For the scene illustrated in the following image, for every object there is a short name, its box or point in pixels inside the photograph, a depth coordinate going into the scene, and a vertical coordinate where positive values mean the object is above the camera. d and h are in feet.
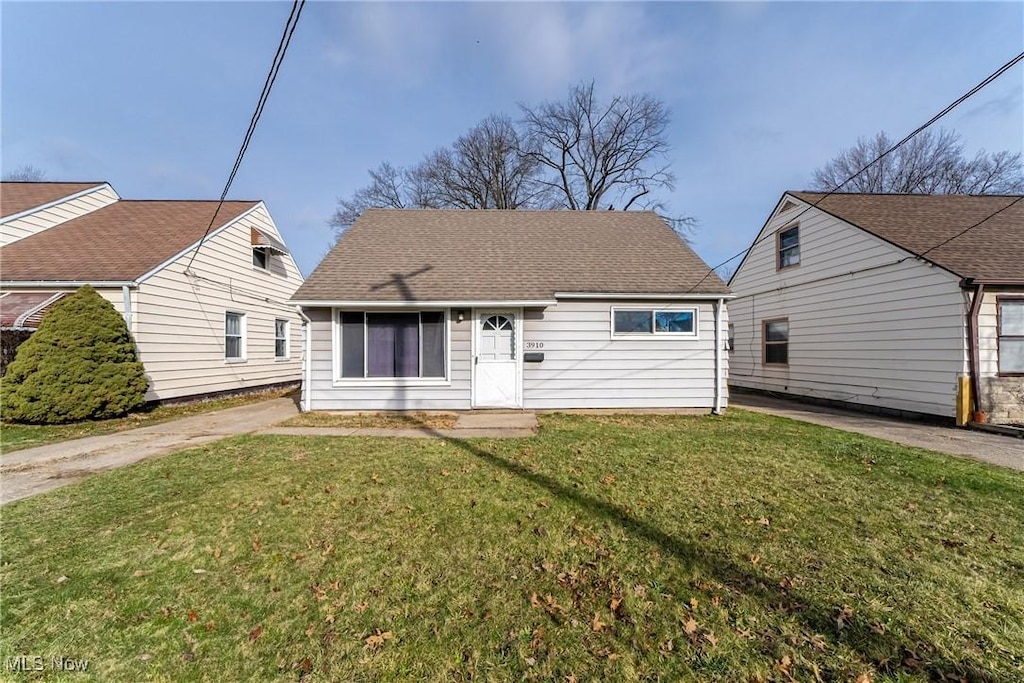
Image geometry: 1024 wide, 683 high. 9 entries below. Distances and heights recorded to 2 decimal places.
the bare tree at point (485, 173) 87.20 +34.37
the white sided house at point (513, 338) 29.96 +0.19
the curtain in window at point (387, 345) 30.27 -0.25
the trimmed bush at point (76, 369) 25.54 -1.62
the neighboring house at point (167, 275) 31.60 +5.65
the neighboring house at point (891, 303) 27.17 +2.66
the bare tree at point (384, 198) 90.99 +30.81
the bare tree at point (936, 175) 70.64 +28.22
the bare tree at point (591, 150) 84.07 +37.55
